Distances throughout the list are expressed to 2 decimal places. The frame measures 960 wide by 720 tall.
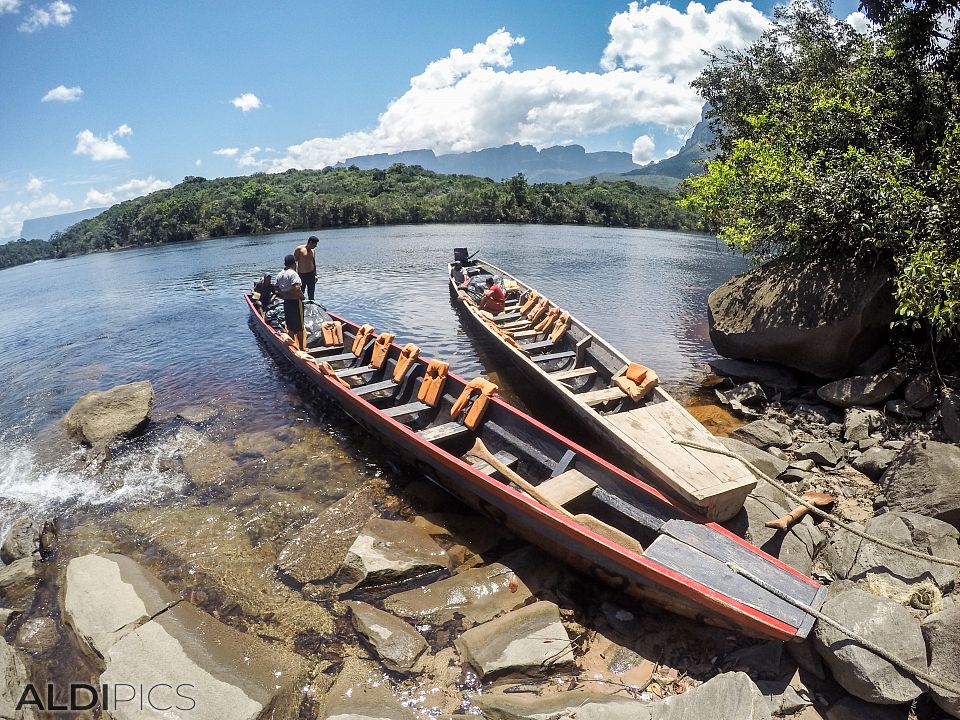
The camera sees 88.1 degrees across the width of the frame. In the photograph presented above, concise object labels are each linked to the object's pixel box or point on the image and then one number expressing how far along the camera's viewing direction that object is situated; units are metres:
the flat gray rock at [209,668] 4.09
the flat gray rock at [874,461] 6.43
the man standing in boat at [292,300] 11.55
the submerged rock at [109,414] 9.24
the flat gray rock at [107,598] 4.88
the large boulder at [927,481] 5.00
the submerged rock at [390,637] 4.57
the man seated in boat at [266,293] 14.39
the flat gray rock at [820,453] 6.90
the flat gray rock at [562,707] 3.70
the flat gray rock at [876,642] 3.48
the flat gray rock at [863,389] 7.96
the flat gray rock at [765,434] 7.79
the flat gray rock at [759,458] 6.68
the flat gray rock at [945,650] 3.40
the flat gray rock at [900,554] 4.36
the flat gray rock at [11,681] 4.05
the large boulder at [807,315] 8.61
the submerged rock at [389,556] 5.56
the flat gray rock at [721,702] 3.40
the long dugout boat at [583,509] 4.32
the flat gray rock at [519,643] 4.34
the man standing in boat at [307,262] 15.51
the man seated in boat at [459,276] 16.97
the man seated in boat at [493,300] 14.47
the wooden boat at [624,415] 5.36
